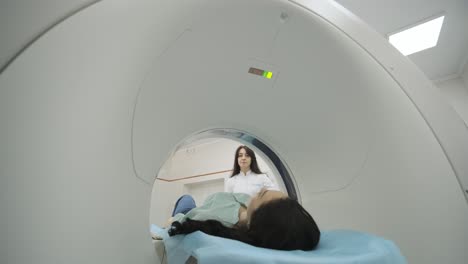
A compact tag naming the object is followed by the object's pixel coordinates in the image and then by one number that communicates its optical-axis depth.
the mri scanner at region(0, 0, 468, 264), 0.41
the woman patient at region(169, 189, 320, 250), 0.65
